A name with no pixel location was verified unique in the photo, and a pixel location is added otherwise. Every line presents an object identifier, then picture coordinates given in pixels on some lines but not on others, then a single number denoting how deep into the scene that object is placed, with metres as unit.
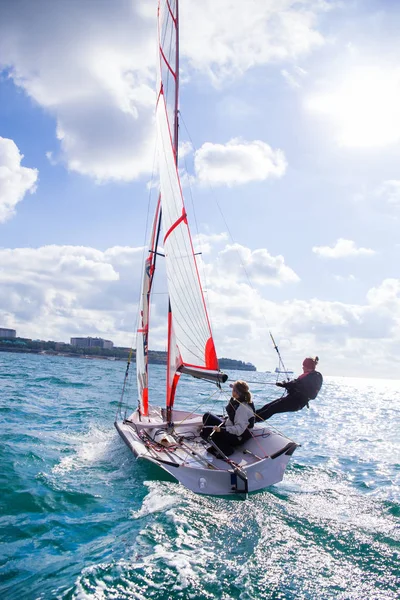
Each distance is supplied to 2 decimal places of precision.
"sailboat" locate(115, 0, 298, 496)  7.18
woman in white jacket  8.00
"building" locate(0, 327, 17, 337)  141.12
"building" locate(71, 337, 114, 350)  131.50
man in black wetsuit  8.81
